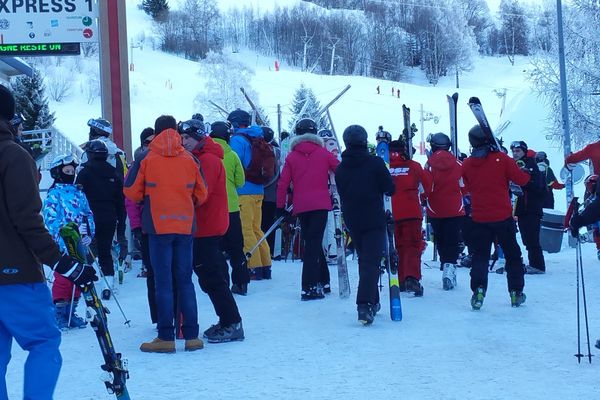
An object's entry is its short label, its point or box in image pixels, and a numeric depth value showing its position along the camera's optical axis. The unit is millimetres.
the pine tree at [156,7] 116125
